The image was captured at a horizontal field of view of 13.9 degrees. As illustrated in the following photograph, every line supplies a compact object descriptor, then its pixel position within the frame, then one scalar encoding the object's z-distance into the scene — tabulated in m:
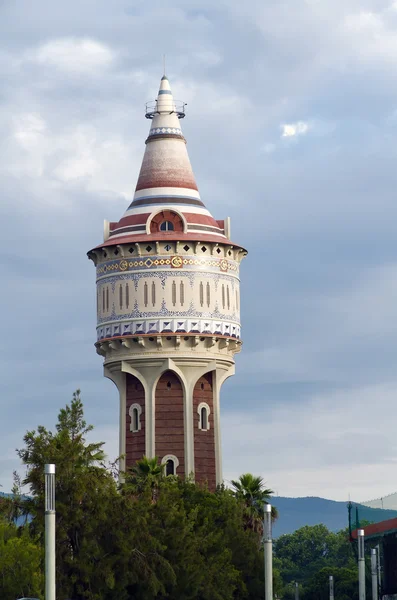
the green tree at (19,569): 62.09
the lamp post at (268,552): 63.47
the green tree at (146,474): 78.38
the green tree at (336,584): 127.19
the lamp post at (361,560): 71.88
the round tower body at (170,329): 89.19
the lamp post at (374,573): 80.93
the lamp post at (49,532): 47.78
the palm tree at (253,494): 86.12
